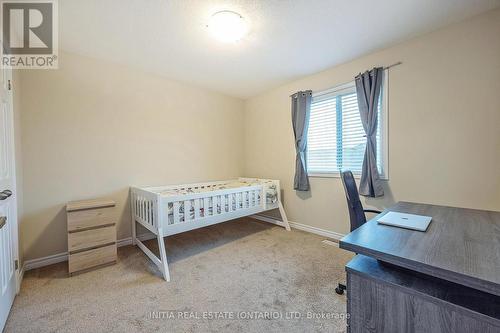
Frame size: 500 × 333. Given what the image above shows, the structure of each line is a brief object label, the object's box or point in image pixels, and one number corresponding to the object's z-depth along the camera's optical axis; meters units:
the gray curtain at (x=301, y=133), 3.05
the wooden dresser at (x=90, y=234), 2.02
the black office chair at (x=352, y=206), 1.58
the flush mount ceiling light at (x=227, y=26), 1.72
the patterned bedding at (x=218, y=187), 2.29
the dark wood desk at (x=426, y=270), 0.73
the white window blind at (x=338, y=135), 2.41
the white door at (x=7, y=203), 1.39
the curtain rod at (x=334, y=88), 2.26
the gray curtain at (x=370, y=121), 2.35
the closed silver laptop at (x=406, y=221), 1.17
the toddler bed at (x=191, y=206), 2.15
